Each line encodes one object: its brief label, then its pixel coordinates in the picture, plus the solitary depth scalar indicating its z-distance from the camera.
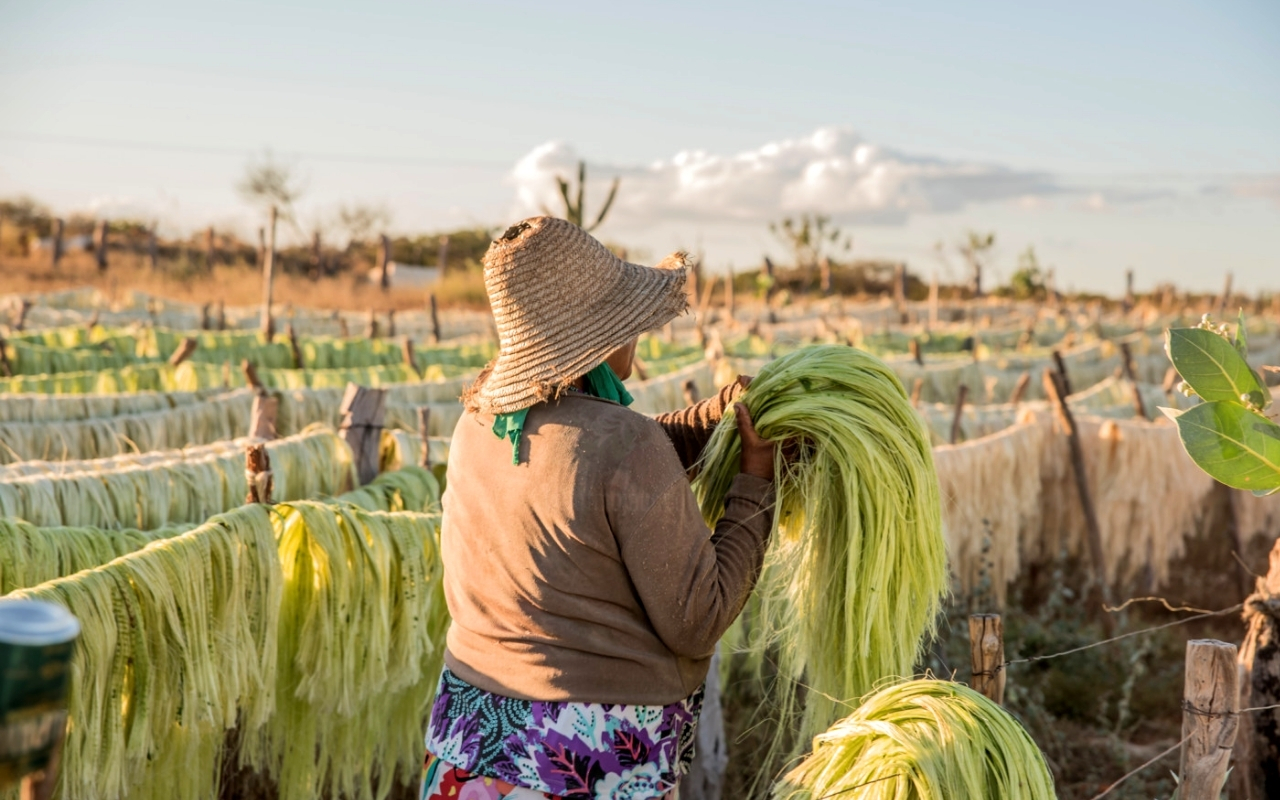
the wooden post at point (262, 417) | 4.01
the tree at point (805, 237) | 36.28
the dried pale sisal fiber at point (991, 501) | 5.98
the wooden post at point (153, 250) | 30.09
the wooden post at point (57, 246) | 29.06
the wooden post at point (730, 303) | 17.17
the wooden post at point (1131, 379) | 7.29
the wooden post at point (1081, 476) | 6.45
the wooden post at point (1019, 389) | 8.10
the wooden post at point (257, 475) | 2.91
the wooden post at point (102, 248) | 28.73
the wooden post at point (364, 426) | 3.94
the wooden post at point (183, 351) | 7.50
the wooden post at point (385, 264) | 29.09
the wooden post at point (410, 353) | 8.87
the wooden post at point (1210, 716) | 2.12
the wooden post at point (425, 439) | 4.02
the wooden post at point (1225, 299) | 21.67
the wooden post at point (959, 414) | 6.49
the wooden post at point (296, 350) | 9.72
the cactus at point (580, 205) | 11.86
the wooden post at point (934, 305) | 20.10
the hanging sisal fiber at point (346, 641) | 3.02
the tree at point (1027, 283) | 33.84
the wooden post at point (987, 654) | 2.08
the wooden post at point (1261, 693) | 2.83
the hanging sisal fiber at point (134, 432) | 4.82
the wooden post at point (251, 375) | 5.67
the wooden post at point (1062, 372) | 6.62
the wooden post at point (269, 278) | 11.30
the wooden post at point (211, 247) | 29.05
